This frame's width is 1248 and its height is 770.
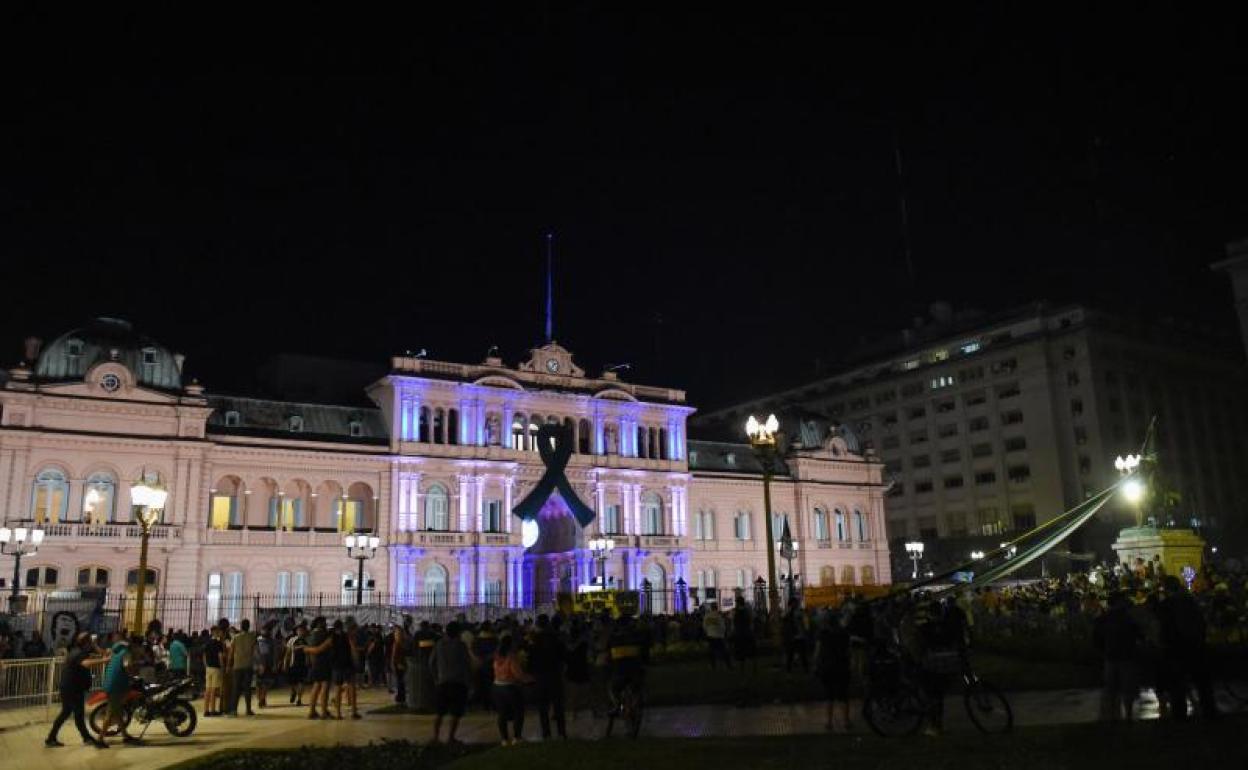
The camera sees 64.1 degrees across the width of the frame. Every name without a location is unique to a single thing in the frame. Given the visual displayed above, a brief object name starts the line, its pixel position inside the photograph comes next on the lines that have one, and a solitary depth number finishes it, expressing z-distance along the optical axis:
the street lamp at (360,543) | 38.46
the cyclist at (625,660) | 15.72
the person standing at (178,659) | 22.09
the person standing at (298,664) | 24.55
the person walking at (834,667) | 15.72
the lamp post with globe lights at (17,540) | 29.42
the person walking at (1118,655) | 13.98
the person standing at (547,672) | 15.94
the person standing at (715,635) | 26.58
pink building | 45.97
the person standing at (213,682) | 21.48
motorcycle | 17.89
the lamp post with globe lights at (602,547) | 47.34
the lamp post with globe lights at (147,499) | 23.41
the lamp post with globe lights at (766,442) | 24.88
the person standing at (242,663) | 21.41
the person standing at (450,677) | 15.38
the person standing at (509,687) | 14.99
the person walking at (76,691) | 17.33
